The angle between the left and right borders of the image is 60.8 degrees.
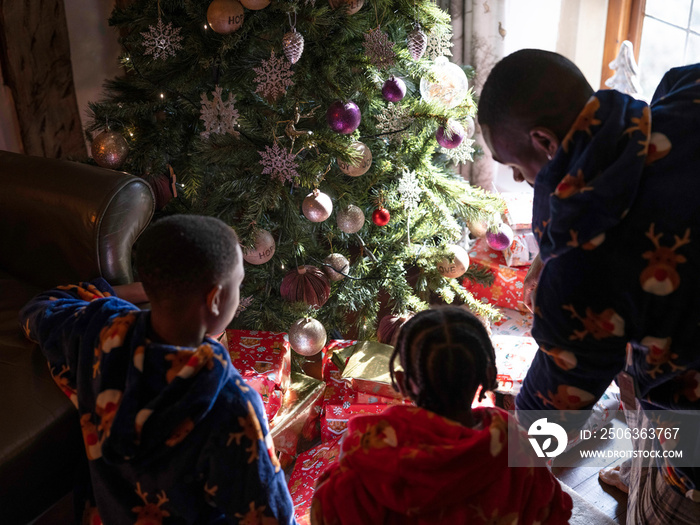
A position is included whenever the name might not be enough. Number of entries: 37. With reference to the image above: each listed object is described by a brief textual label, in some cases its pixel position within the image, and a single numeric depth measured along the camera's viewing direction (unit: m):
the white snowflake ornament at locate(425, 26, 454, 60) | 1.77
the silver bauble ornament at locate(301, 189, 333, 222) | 1.67
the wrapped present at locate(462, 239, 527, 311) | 2.29
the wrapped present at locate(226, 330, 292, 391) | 1.77
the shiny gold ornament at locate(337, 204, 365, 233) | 1.80
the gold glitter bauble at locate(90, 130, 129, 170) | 1.68
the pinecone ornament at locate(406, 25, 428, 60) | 1.66
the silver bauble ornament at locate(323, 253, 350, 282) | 1.88
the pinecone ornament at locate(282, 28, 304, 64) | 1.52
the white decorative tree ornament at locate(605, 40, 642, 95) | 2.01
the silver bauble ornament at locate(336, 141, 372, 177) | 1.65
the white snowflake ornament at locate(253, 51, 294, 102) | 1.60
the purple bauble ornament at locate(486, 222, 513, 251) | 2.07
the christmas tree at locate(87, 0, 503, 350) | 1.63
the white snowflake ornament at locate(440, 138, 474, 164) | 1.98
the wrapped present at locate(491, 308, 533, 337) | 2.24
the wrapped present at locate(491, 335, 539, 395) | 1.87
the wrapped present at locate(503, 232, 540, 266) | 2.29
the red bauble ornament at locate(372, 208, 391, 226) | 1.85
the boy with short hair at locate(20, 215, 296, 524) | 0.89
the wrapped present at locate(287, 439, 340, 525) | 1.54
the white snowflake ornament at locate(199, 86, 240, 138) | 1.66
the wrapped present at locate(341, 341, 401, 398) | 1.78
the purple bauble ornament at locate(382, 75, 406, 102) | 1.68
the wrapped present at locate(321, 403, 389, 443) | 1.76
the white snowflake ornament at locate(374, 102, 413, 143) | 1.82
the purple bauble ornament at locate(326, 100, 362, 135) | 1.61
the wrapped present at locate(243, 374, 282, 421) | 1.70
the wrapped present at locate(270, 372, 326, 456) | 1.73
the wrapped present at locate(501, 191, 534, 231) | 2.33
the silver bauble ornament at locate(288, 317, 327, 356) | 1.80
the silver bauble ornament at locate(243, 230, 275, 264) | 1.68
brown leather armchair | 1.20
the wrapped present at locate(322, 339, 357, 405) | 1.85
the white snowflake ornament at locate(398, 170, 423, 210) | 1.89
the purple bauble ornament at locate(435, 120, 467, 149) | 1.77
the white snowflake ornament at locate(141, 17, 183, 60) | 1.62
